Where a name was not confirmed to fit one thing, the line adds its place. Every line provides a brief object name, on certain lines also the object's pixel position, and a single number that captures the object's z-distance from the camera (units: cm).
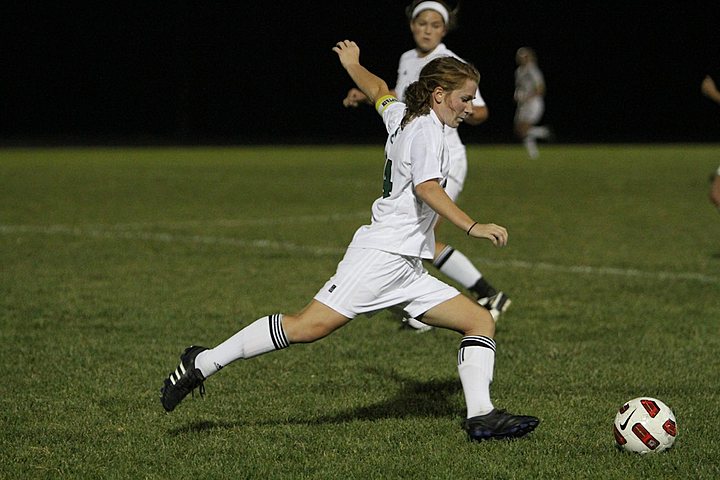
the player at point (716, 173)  1970
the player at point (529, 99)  5528
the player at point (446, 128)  1516
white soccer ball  899
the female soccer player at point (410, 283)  935
